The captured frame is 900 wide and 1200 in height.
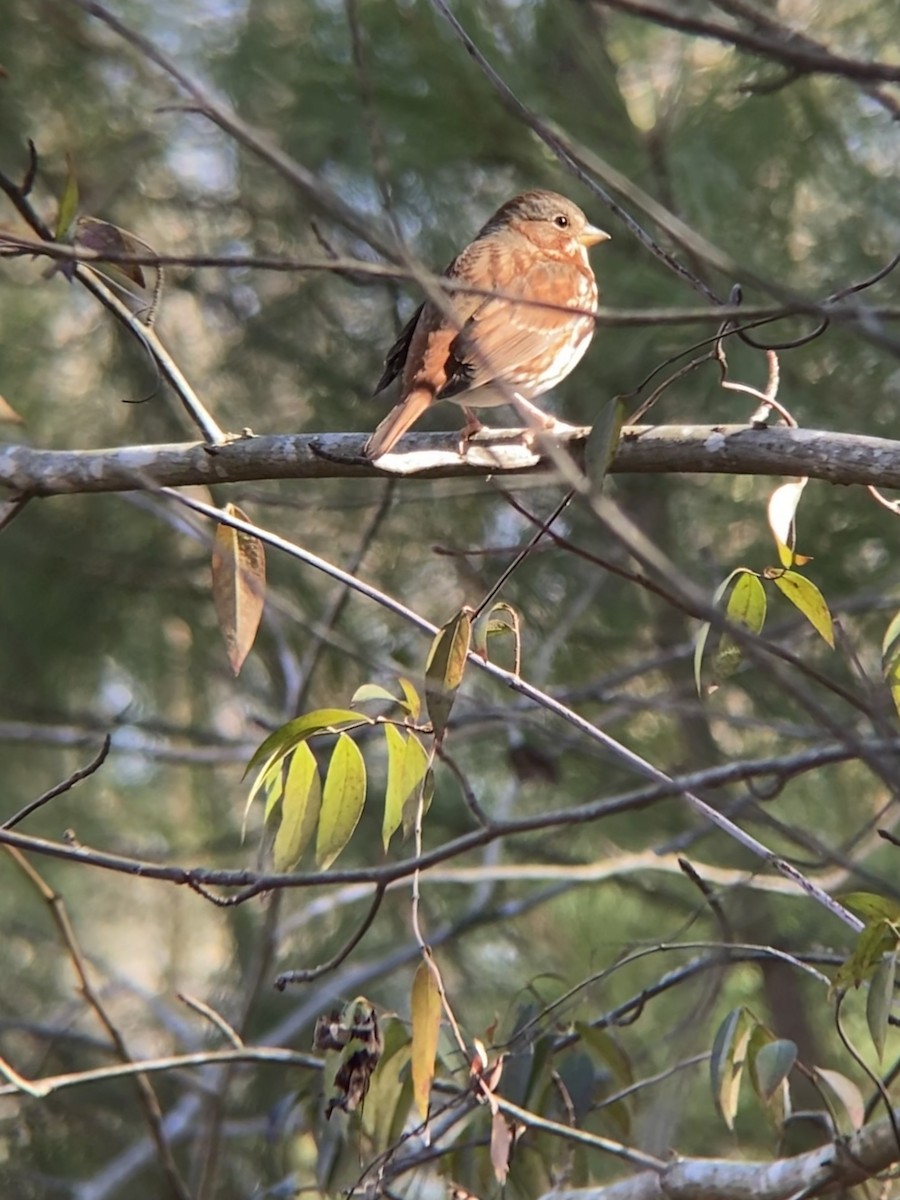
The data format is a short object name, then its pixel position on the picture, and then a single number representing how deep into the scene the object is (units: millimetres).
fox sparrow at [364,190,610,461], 6352
